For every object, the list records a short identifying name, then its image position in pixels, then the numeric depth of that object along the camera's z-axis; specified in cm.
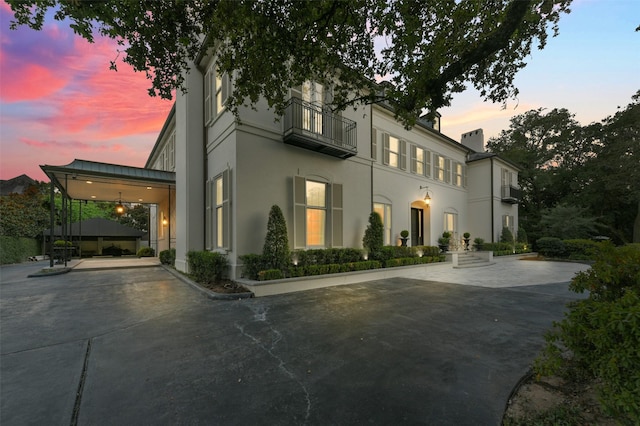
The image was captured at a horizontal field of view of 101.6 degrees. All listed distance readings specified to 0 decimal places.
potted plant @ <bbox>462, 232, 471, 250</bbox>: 1579
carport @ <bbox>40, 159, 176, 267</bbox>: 984
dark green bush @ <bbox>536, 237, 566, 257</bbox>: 1656
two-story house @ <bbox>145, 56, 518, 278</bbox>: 760
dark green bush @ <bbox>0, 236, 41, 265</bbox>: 1434
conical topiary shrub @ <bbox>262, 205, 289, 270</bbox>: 720
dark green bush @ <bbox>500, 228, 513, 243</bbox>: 1758
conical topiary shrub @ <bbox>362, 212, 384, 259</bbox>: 973
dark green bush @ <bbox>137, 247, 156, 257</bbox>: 1783
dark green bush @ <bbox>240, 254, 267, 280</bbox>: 704
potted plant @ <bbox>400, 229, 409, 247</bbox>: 1190
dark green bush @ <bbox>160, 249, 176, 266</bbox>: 1179
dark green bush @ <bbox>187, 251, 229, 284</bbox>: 731
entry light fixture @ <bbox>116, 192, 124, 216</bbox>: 1489
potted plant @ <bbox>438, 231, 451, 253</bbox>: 1348
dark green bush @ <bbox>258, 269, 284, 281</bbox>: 680
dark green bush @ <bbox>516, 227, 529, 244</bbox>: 1889
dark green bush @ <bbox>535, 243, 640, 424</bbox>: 168
